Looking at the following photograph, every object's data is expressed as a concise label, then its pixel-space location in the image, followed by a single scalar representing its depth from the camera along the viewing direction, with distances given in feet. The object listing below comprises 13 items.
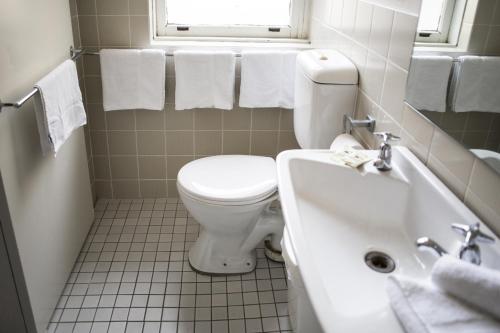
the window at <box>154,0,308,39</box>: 7.51
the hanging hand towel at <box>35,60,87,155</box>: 4.99
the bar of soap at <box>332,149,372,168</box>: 4.29
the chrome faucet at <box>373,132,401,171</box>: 4.18
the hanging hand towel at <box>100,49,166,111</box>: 6.97
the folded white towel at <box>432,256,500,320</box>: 2.30
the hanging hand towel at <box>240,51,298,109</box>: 7.09
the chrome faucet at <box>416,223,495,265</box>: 2.77
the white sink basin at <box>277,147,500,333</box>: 3.04
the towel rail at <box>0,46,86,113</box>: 4.33
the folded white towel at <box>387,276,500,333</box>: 2.26
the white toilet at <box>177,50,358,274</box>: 5.51
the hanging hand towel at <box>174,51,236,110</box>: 6.99
